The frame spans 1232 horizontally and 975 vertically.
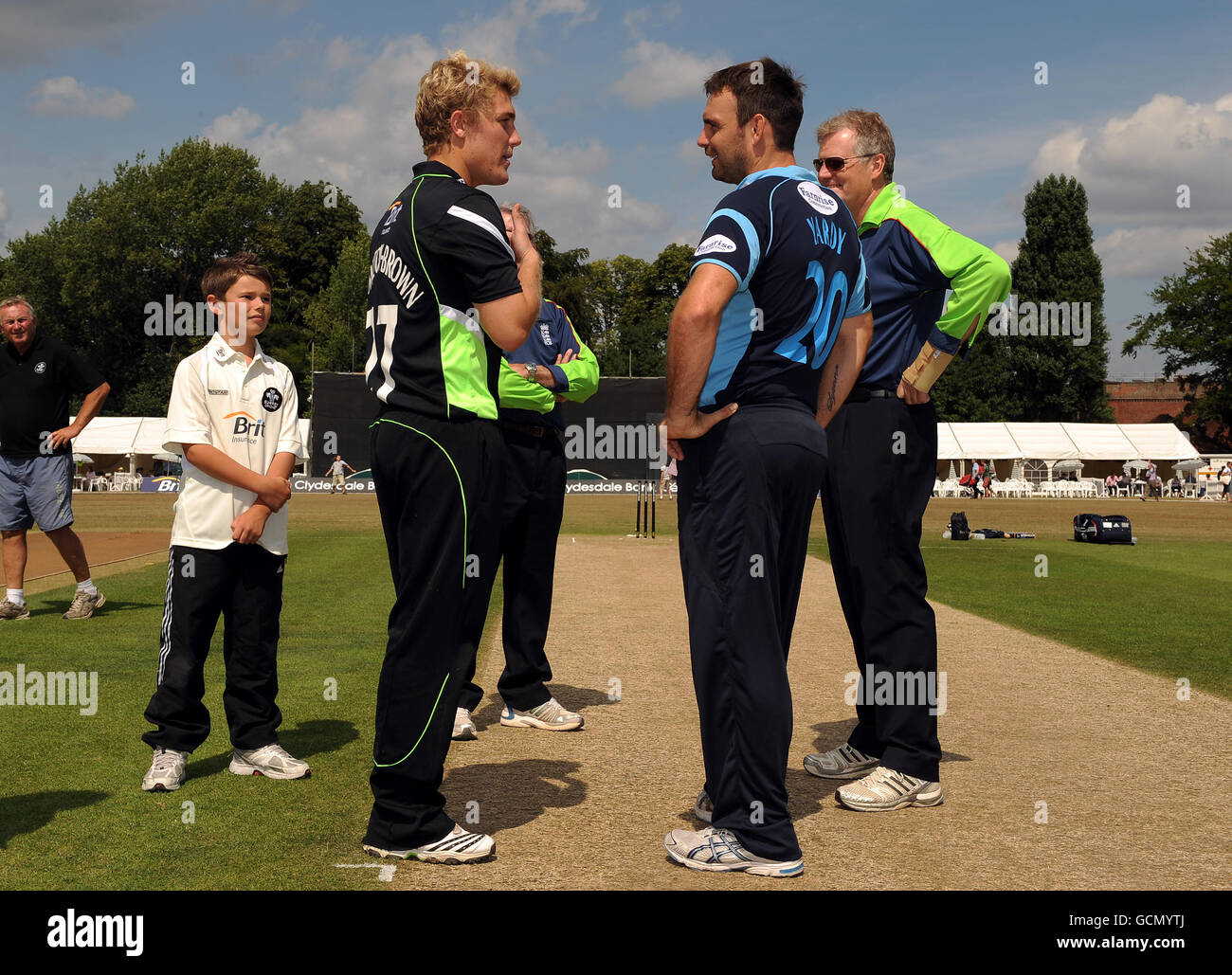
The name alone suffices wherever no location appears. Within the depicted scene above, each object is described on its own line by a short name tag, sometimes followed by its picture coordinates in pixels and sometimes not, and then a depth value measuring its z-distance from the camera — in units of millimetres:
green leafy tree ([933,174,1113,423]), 73000
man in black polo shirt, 9281
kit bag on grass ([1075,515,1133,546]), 21234
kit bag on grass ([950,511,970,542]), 22312
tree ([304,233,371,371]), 64625
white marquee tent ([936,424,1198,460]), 58688
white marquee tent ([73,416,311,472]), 53156
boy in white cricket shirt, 4664
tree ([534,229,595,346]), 74138
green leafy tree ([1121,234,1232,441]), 68438
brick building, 98250
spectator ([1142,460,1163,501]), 54375
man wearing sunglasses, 4520
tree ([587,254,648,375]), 87625
